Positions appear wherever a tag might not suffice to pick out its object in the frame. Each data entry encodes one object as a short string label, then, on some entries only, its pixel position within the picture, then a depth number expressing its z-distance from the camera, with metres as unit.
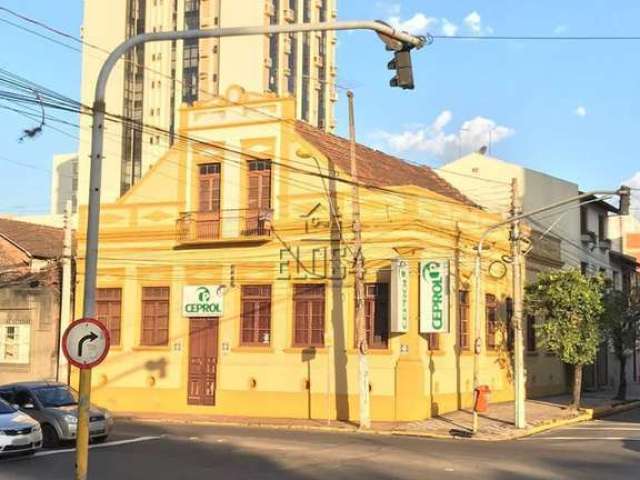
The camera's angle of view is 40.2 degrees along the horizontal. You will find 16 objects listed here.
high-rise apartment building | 81.31
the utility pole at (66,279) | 28.70
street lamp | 24.17
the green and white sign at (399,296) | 26.12
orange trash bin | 23.66
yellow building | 27.16
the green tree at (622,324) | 34.09
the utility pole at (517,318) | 24.58
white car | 16.84
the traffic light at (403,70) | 11.46
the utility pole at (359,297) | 24.73
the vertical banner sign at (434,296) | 26.05
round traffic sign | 10.55
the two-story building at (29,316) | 33.75
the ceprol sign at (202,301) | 29.73
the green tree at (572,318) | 29.55
